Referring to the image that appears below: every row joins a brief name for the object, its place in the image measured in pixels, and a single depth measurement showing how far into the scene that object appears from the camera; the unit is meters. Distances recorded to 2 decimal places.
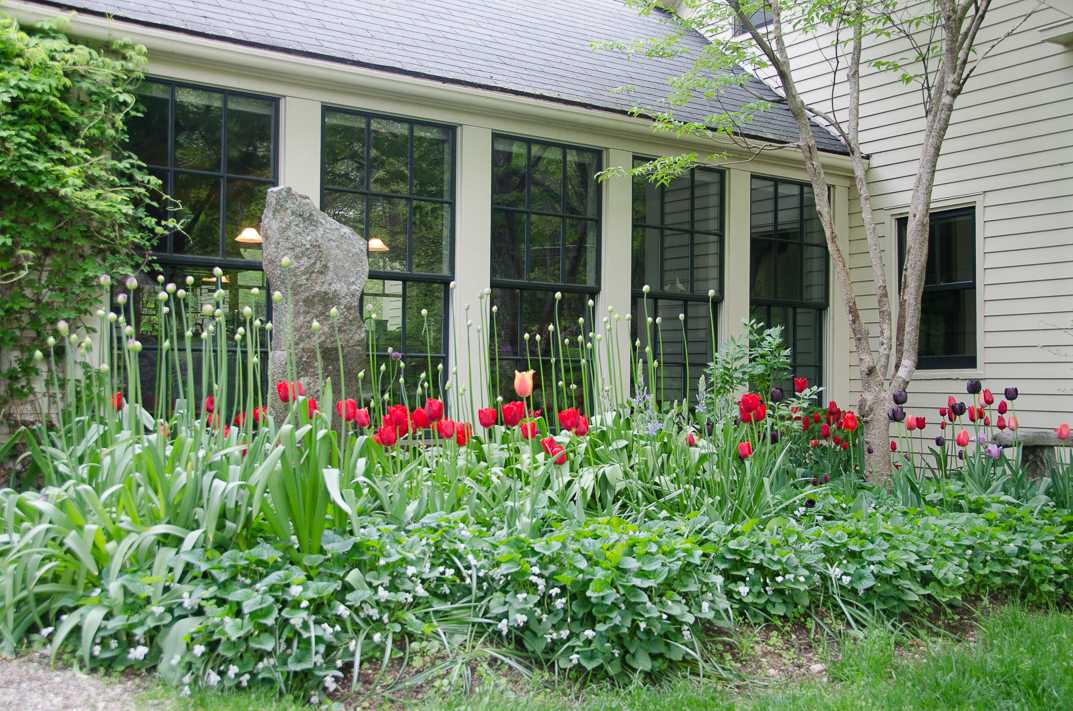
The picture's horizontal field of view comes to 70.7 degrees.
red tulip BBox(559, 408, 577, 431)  2.94
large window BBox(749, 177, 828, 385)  7.44
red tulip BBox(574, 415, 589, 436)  2.98
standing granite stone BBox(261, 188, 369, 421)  4.13
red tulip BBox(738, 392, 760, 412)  3.29
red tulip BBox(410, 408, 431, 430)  2.86
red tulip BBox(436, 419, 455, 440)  2.89
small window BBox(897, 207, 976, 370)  6.75
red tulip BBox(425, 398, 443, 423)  2.73
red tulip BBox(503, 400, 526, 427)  2.77
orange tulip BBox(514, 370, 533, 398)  2.74
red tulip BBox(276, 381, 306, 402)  2.76
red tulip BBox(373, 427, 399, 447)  2.78
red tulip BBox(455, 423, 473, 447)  3.01
